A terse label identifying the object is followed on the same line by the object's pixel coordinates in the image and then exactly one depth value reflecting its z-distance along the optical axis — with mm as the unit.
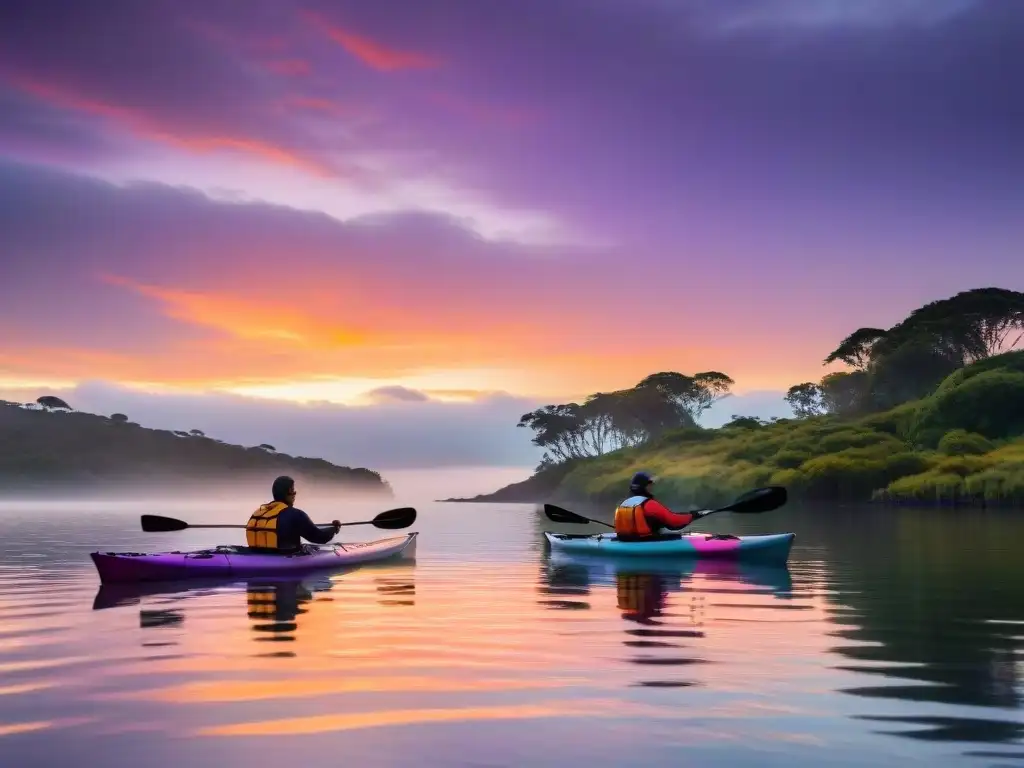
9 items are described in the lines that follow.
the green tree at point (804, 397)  121688
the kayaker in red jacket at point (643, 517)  21047
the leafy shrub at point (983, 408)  74938
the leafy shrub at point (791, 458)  81125
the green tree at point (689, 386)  119875
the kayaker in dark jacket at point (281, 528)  18406
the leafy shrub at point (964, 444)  71062
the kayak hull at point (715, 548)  20969
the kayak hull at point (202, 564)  17250
